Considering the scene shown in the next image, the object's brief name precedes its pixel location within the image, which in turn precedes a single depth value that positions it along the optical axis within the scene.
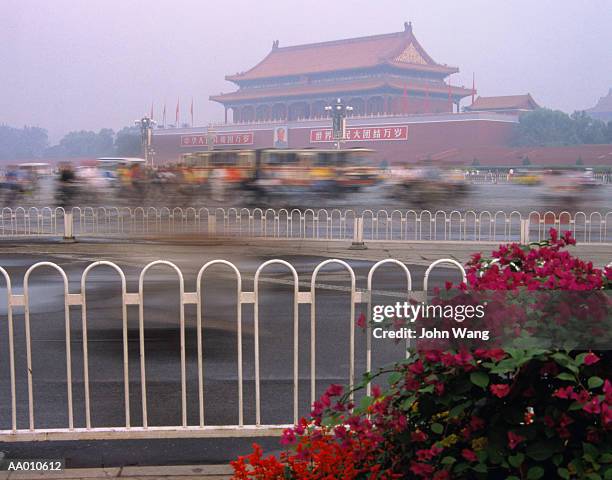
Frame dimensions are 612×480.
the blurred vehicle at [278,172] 24.69
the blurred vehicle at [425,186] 23.36
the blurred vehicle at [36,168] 29.69
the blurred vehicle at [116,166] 26.34
